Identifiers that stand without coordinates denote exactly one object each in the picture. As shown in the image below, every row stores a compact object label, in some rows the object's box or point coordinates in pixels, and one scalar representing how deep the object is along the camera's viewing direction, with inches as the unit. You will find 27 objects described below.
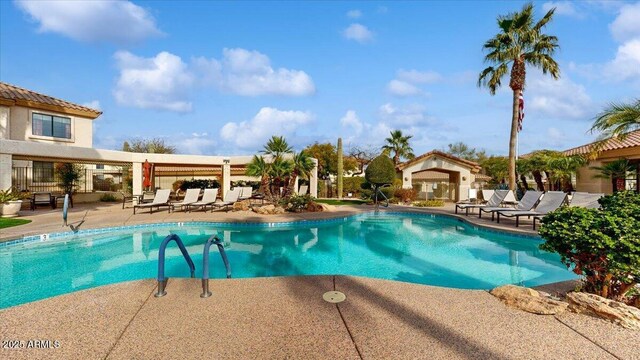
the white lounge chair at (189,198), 625.5
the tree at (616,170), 602.5
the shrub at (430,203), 828.7
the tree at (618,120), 357.4
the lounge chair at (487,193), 744.3
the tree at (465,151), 2172.7
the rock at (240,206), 649.7
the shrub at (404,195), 895.1
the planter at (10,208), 498.9
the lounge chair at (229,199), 634.2
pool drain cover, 164.6
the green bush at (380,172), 824.9
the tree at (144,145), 1657.9
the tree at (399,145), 1270.9
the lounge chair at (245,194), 754.6
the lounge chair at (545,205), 470.7
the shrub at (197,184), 1096.8
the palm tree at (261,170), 693.3
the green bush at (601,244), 141.8
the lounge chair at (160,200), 591.8
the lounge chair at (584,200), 436.1
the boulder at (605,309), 138.3
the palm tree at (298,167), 717.3
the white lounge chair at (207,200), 616.1
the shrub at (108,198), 839.7
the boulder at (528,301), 151.4
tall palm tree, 712.4
